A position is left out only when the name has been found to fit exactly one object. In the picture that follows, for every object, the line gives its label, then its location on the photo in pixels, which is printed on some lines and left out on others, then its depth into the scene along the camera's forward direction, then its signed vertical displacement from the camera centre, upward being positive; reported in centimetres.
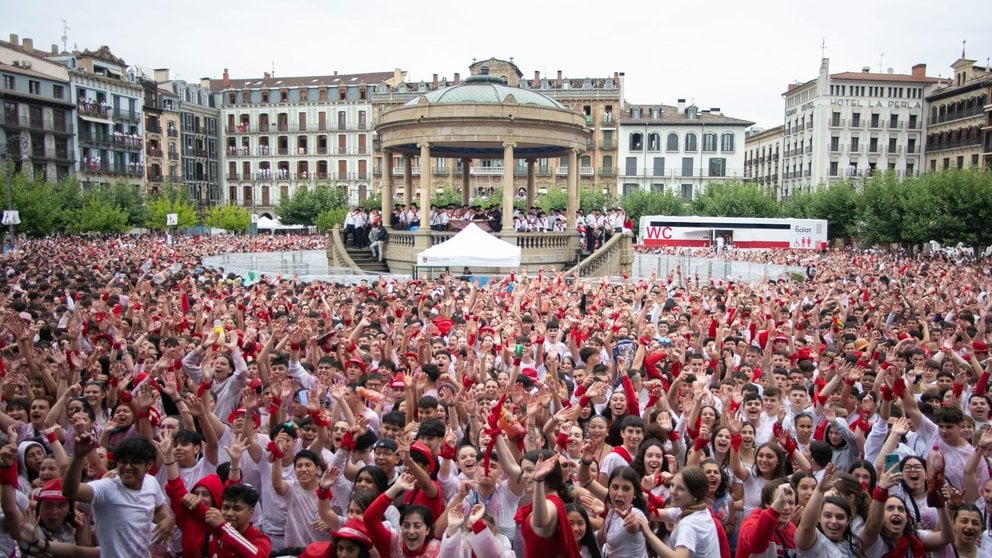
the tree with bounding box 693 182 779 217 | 6512 +116
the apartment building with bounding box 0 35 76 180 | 5766 +781
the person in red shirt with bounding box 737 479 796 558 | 506 -213
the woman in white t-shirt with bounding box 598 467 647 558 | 513 -209
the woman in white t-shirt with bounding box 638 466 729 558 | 502 -210
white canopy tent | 2184 -114
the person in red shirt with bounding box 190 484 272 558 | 505 -216
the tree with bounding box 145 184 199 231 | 6428 +18
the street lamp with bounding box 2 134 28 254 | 3116 -34
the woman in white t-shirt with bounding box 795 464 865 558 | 518 -215
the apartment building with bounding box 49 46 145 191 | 6619 +849
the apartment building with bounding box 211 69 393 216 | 8375 +863
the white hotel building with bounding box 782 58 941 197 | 7312 +919
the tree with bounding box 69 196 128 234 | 4772 -49
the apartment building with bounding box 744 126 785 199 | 8419 +681
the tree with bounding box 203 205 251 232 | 7138 -69
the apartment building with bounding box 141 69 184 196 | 7569 +772
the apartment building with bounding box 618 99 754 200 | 8106 +705
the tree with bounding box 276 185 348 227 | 7244 +83
